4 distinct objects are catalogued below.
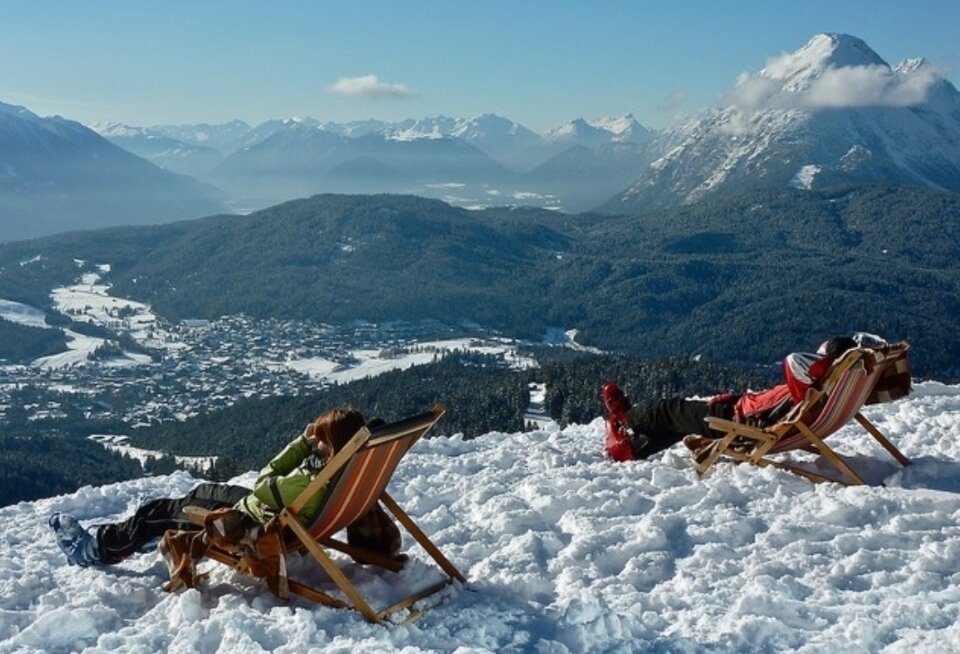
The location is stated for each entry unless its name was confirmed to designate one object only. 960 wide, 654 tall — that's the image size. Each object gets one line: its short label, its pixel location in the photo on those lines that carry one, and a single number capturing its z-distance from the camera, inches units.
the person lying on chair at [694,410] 346.3
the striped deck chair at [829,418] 331.6
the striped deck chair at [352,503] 237.1
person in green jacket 250.1
